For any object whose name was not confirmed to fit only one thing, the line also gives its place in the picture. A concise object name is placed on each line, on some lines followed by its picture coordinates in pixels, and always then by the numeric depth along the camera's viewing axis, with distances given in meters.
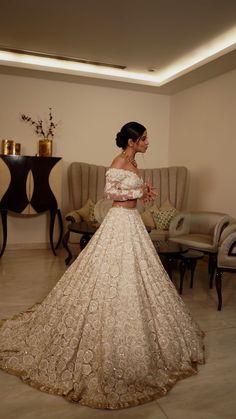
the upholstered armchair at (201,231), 3.83
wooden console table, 4.54
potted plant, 5.02
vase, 5.01
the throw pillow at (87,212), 4.76
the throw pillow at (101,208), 4.48
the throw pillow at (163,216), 4.67
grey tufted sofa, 5.00
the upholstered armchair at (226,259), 3.07
